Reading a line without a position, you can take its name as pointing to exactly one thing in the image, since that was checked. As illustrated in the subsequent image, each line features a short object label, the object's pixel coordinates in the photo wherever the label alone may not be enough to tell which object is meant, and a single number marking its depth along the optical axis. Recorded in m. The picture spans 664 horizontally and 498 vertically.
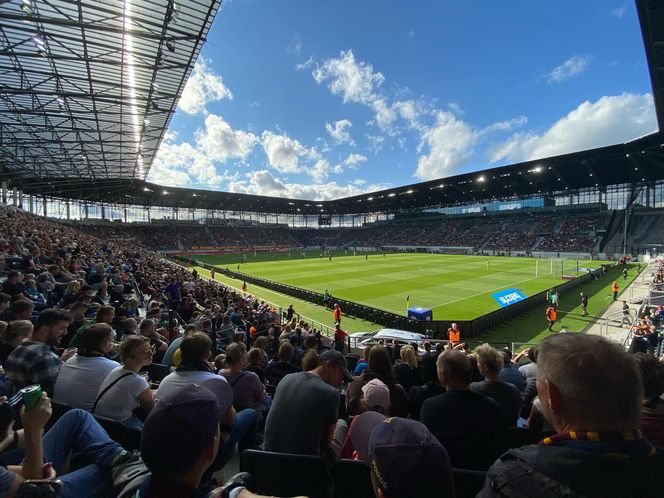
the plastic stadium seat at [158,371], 5.20
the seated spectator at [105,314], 5.63
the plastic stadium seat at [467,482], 2.19
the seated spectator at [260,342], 6.44
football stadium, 1.46
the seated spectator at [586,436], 1.10
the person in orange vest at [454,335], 13.66
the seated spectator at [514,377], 4.96
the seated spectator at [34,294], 7.83
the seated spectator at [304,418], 2.68
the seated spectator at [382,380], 3.79
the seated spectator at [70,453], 2.12
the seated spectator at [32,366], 3.47
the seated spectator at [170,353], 5.54
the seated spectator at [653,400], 2.32
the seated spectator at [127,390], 3.09
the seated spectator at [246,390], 3.89
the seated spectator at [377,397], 3.24
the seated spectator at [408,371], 5.34
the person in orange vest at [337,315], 16.96
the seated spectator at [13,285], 7.20
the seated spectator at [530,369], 5.36
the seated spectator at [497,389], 3.60
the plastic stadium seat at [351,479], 2.33
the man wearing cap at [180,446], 1.57
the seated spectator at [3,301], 5.87
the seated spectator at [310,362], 4.16
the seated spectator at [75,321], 5.76
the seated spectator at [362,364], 6.24
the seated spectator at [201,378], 3.21
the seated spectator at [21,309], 4.69
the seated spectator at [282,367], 5.24
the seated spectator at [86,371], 3.34
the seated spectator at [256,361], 5.20
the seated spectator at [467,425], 2.63
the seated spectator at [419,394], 4.05
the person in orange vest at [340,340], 12.25
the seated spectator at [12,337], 4.04
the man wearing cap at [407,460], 1.57
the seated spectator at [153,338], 6.37
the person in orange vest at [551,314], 16.59
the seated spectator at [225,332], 10.25
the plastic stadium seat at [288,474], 2.38
